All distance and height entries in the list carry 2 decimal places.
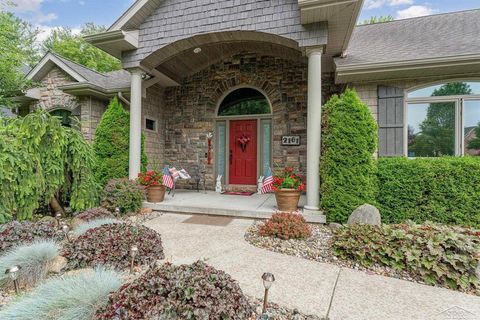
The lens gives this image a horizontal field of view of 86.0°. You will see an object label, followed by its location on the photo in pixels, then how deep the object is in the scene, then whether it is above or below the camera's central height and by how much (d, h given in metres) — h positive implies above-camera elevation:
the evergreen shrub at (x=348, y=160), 4.50 -0.02
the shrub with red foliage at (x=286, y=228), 3.76 -1.03
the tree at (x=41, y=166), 3.88 -0.15
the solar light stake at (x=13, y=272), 1.88 -0.85
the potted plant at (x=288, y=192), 4.91 -0.64
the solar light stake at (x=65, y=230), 3.31 -0.95
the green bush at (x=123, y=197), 5.14 -0.79
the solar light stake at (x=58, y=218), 4.19 -1.06
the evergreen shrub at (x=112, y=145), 6.32 +0.32
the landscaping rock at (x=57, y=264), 2.62 -1.11
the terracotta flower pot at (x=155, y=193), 5.74 -0.79
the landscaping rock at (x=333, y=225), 4.32 -1.13
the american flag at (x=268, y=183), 5.50 -0.52
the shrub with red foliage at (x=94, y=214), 4.23 -0.96
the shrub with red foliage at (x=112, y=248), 2.73 -1.01
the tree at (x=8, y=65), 8.08 +3.06
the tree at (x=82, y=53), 16.65 +6.91
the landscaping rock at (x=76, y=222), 4.05 -1.04
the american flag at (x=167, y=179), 5.93 -0.49
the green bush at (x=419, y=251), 2.62 -1.03
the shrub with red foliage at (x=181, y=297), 1.64 -0.94
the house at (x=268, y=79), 4.82 +1.88
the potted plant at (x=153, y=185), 5.73 -0.61
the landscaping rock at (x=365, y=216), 4.06 -0.91
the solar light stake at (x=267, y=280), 1.76 -0.83
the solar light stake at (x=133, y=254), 2.52 -0.98
